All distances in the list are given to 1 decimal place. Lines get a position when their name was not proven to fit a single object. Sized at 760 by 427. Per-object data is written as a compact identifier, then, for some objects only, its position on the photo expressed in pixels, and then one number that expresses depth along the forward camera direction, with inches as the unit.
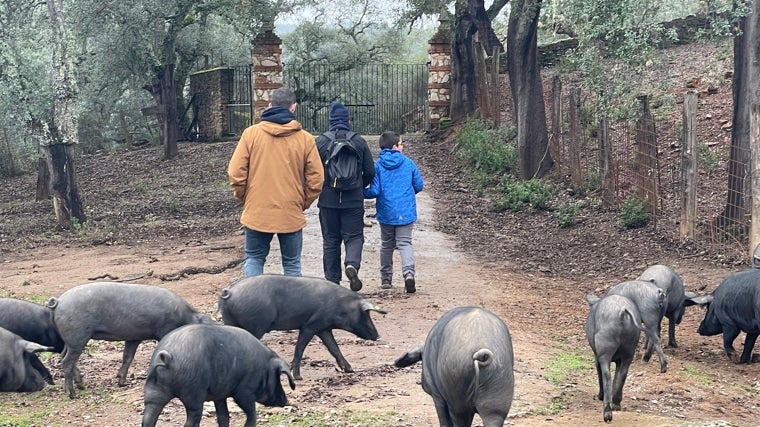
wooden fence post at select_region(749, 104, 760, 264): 463.2
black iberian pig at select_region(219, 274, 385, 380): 304.5
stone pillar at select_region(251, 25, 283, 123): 993.5
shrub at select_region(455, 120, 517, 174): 817.5
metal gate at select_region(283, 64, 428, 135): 1279.5
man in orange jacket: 355.6
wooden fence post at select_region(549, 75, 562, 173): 740.0
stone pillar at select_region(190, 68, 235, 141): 1100.5
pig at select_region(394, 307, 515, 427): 217.3
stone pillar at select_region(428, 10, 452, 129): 1101.7
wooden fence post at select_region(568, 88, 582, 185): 687.9
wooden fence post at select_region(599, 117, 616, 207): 625.0
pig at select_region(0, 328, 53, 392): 292.5
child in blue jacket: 438.6
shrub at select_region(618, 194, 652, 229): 571.8
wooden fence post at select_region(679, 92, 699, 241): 523.2
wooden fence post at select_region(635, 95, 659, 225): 566.3
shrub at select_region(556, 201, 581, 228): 624.4
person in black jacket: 404.8
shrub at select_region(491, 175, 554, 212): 687.7
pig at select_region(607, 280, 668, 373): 316.8
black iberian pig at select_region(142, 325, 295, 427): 243.0
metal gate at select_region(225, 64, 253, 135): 1113.4
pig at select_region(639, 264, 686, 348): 356.5
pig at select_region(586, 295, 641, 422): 280.2
